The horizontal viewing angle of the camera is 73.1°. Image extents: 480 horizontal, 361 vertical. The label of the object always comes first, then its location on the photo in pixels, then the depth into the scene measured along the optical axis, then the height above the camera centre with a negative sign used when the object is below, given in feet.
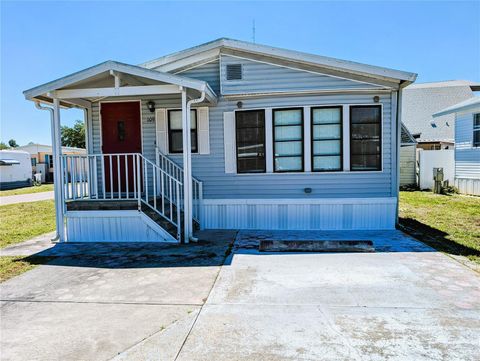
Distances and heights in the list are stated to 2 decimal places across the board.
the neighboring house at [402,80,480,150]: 61.62 +12.00
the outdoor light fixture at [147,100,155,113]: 23.75 +4.48
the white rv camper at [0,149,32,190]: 65.98 -0.12
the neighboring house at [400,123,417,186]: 48.00 +0.34
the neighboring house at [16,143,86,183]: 86.66 +2.69
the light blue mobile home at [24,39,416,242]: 21.71 +1.75
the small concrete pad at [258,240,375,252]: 18.08 -4.65
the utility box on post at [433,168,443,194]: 43.53 -2.60
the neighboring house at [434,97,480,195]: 40.40 +2.17
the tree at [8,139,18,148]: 238.58 +19.48
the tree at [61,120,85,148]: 166.83 +16.64
